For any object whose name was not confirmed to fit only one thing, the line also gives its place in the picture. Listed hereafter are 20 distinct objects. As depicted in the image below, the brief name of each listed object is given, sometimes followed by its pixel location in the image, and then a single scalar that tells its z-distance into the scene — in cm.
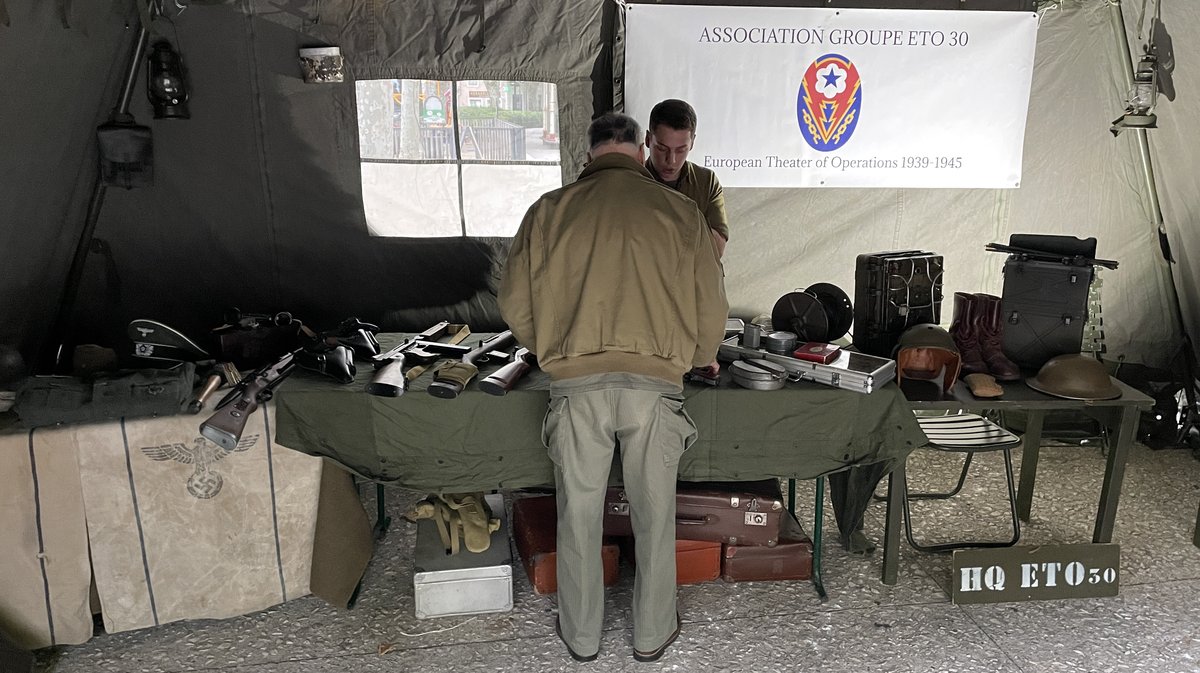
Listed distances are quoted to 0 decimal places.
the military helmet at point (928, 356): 265
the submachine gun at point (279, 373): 240
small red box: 262
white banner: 372
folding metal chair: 286
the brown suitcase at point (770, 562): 284
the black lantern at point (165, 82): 335
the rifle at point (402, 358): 248
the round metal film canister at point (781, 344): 271
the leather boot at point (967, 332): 283
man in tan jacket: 209
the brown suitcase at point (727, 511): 278
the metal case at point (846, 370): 250
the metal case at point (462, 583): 264
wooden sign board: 269
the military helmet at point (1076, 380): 262
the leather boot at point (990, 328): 282
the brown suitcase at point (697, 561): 281
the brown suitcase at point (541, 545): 278
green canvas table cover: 251
